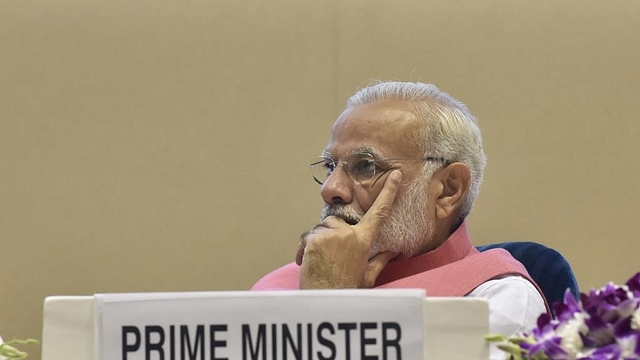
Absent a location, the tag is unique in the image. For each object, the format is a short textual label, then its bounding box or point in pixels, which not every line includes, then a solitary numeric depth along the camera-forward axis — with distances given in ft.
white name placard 12.80
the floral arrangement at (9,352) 12.83
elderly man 14.67
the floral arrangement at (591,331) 11.61
